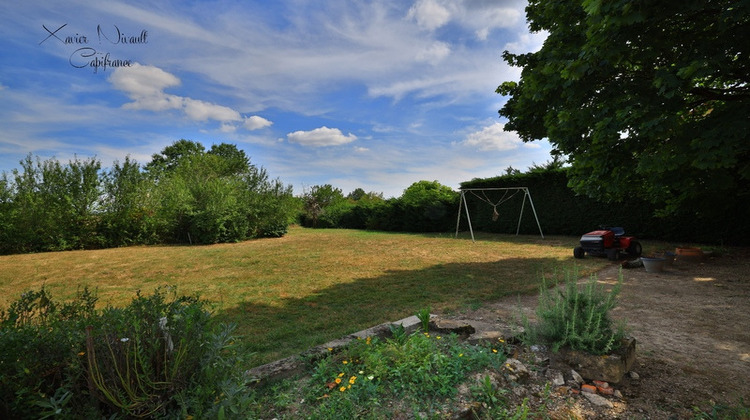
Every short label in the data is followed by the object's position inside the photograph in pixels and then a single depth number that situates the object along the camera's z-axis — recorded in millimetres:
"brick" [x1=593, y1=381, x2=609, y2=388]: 2281
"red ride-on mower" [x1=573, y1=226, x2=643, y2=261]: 8070
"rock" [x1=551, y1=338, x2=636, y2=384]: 2295
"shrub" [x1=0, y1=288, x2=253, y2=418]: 1413
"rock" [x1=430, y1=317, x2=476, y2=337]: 3088
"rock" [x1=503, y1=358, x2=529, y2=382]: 2270
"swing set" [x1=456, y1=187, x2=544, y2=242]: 14469
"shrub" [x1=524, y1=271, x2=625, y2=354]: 2414
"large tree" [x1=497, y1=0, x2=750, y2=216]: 3922
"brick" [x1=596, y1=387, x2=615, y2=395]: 2236
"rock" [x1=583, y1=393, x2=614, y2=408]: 2096
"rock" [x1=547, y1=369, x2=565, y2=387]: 2296
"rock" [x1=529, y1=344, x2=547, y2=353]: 2683
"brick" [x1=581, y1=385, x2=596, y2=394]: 2219
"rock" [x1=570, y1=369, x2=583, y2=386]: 2321
